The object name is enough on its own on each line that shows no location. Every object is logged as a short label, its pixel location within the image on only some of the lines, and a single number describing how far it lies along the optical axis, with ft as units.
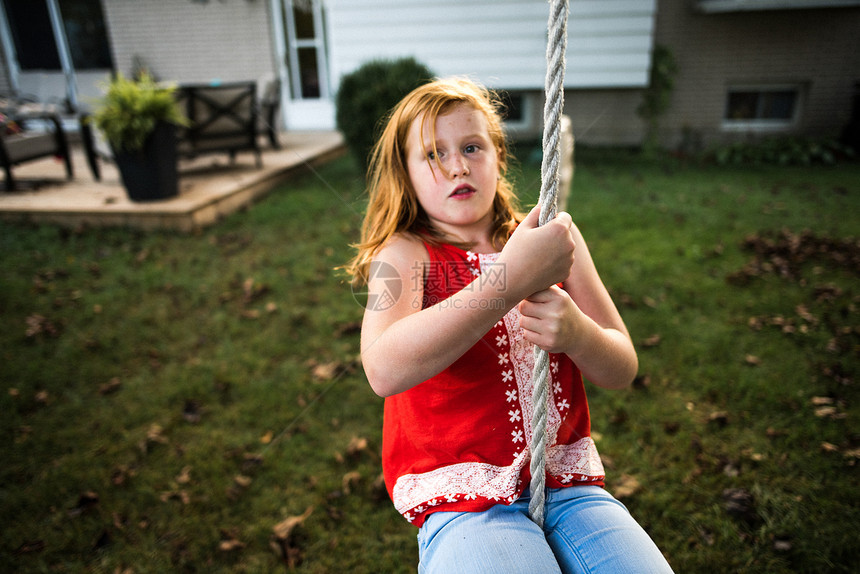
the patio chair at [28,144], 20.62
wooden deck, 18.34
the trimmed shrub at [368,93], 20.66
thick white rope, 3.65
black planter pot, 18.45
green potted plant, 17.60
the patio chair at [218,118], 22.72
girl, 3.71
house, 24.97
